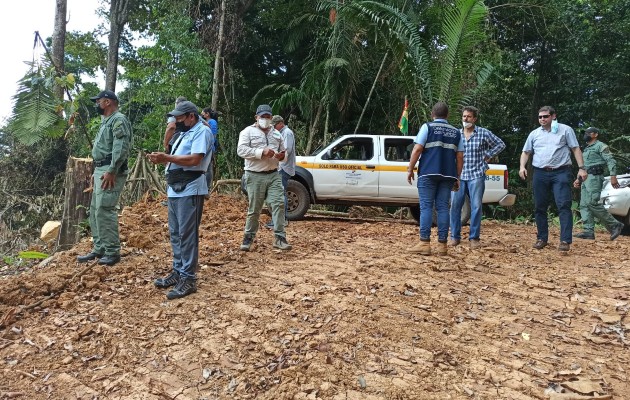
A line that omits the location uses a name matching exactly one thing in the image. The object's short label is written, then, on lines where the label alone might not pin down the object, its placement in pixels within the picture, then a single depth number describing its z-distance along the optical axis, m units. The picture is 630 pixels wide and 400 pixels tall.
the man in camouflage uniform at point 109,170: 5.11
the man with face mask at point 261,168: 5.60
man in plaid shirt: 6.24
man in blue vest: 5.50
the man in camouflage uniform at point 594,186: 7.92
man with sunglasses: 6.01
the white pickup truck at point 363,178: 9.11
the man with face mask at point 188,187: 4.32
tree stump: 6.65
